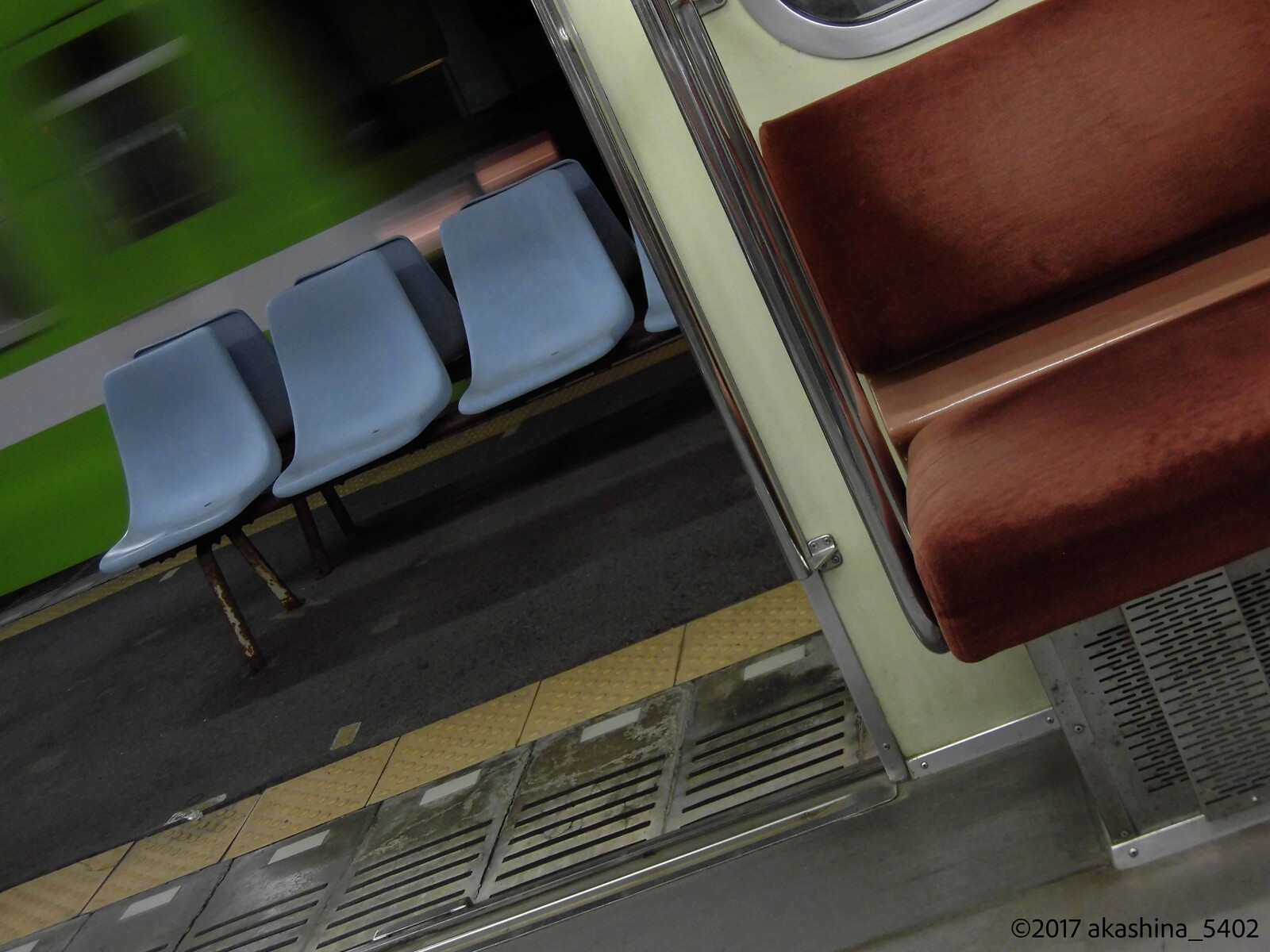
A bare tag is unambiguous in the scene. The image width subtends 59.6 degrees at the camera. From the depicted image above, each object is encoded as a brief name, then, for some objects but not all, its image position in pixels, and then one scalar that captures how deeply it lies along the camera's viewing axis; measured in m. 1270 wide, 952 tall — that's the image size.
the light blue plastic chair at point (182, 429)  3.80
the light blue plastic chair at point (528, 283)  3.42
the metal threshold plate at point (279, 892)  1.92
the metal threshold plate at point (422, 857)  1.79
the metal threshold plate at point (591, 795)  1.73
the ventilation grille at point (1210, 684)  1.16
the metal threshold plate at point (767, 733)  1.68
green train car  4.57
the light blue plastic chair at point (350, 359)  3.61
